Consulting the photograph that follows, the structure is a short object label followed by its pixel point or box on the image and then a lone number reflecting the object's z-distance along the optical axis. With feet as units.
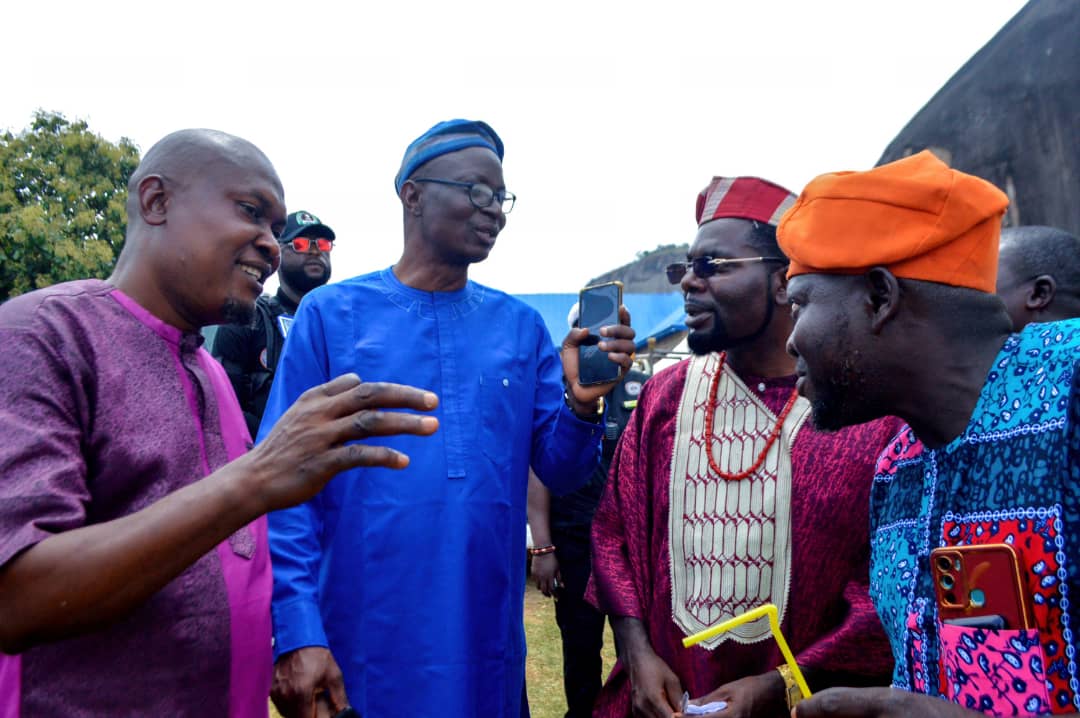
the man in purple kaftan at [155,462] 4.33
